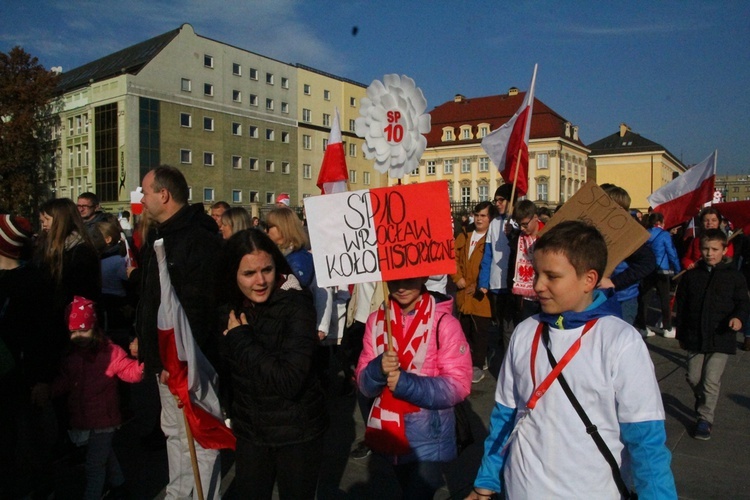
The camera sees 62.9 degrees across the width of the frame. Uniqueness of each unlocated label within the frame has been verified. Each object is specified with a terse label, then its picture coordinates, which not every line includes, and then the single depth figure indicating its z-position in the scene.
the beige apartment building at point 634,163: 78.00
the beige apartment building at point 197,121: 50.41
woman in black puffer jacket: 2.75
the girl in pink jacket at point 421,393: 2.78
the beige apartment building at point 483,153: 69.06
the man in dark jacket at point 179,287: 3.41
